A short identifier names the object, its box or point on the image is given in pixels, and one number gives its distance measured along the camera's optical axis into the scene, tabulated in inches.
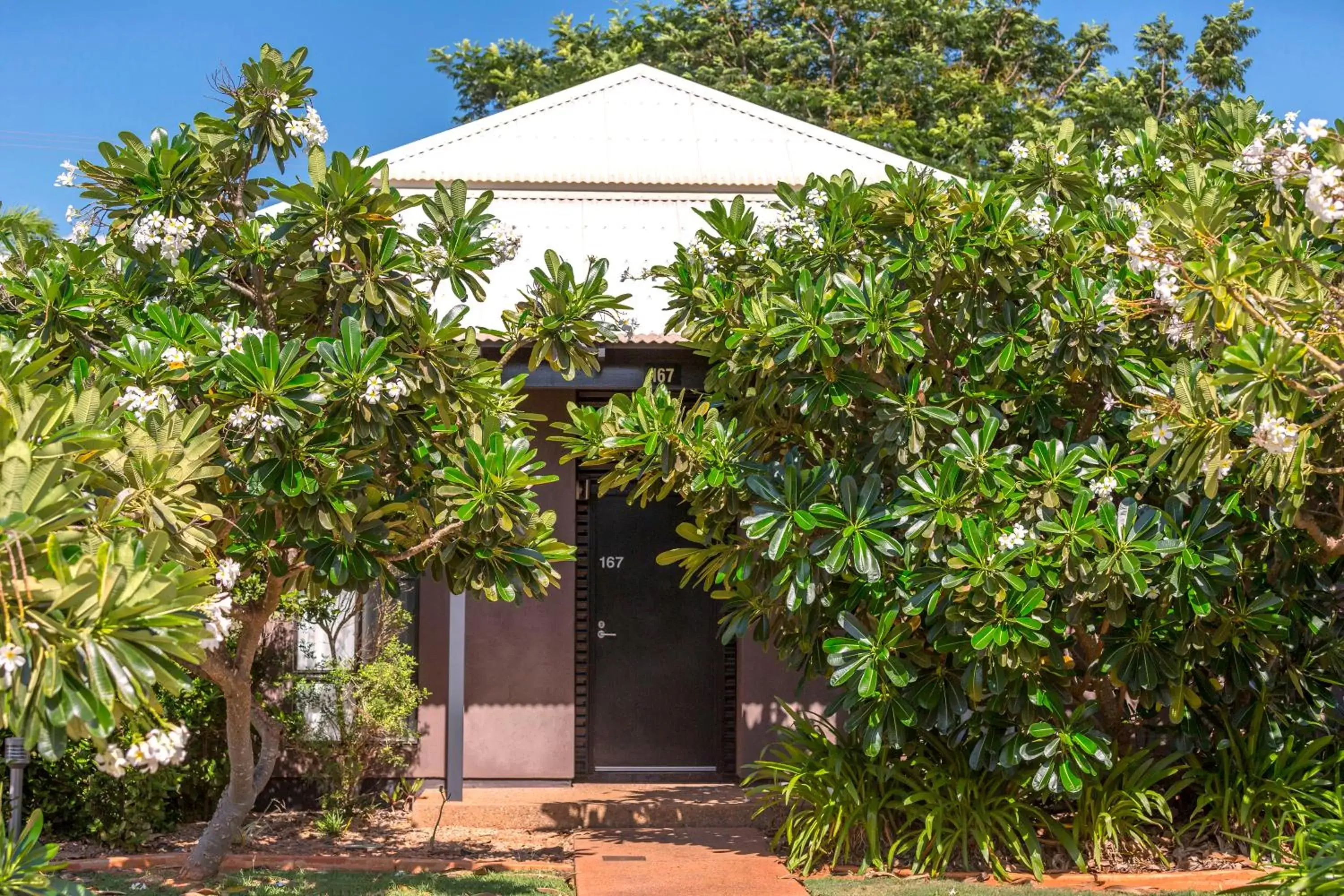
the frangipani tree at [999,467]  263.6
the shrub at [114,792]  324.5
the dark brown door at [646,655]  405.4
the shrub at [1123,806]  296.2
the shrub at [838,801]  302.8
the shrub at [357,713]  353.7
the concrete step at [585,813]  364.2
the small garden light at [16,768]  259.9
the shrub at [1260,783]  294.4
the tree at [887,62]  826.2
